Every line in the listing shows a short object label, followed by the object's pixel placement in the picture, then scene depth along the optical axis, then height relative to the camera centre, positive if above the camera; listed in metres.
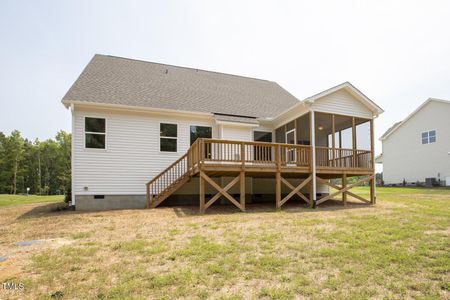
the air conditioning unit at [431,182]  21.69 -1.76
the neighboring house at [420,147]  21.47 +1.33
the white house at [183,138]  10.87 +1.22
